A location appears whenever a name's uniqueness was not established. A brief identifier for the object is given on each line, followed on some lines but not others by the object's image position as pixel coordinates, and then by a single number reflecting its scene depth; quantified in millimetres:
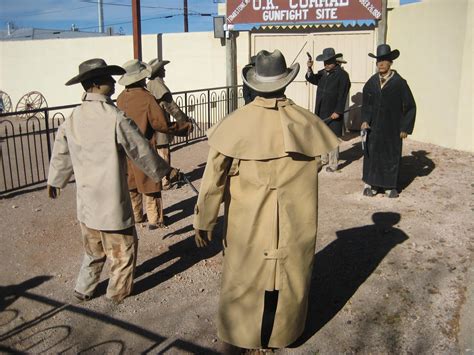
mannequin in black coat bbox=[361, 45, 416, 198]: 6922
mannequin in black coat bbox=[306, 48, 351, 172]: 8414
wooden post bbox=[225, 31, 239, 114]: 13992
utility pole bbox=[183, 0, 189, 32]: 32213
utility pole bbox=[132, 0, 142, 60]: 15547
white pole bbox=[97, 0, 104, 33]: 42734
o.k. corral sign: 11883
